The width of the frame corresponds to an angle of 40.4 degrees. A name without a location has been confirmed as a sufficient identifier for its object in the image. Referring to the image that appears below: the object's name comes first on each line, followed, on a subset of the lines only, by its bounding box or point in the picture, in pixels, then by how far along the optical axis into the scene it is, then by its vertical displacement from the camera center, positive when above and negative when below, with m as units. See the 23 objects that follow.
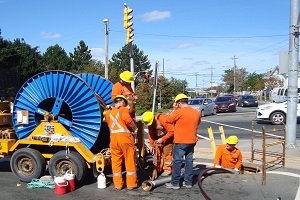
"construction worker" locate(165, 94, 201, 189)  7.44 -0.87
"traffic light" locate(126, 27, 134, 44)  14.67 +2.02
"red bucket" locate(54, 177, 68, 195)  7.14 -1.65
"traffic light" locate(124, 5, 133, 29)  14.67 +2.68
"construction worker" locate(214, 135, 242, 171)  8.73 -1.41
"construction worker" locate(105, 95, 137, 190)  7.32 -0.94
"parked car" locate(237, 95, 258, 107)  49.47 -1.14
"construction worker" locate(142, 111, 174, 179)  8.32 -0.98
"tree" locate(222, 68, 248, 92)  111.31 +3.77
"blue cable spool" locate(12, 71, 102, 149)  8.02 -0.17
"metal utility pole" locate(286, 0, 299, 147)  12.82 +0.50
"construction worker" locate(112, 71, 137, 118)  8.20 +0.05
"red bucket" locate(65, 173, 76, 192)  7.35 -1.63
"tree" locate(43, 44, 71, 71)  67.23 +5.61
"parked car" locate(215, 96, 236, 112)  35.97 -1.18
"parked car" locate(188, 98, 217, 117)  31.17 -1.04
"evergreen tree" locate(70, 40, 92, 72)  76.69 +7.02
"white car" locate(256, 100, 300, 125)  21.78 -1.12
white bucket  7.55 -1.66
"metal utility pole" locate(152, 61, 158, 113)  9.85 +0.41
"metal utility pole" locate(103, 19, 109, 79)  28.60 +4.30
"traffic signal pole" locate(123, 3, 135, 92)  14.67 +2.41
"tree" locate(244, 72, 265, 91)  89.19 +2.38
